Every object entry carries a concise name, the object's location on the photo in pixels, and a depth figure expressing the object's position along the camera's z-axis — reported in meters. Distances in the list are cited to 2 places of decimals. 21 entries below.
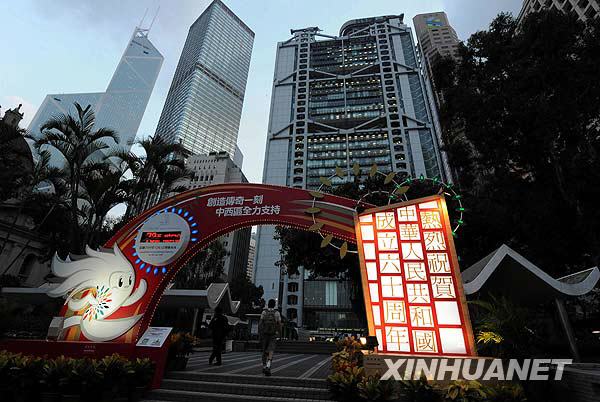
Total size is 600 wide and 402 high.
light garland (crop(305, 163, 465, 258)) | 8.12
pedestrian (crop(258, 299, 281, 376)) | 7.88
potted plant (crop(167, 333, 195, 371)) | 7.68
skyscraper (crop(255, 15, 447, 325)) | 65.88
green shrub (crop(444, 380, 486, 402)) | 4.81
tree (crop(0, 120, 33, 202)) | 13.25
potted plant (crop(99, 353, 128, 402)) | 5.91
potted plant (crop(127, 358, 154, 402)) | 6.16
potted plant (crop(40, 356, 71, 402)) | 5.84
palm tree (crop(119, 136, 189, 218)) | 14.25
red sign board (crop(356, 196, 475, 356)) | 6.56
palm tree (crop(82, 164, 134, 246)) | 12.46
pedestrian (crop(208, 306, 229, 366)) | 9.47
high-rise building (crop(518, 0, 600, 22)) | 35.72
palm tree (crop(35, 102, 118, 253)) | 12.35
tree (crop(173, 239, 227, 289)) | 32.68
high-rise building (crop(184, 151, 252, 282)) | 81.56
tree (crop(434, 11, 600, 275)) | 11.78
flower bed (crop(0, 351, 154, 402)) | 5.82
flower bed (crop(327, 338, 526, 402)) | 4.82
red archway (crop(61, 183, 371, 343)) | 8.32
